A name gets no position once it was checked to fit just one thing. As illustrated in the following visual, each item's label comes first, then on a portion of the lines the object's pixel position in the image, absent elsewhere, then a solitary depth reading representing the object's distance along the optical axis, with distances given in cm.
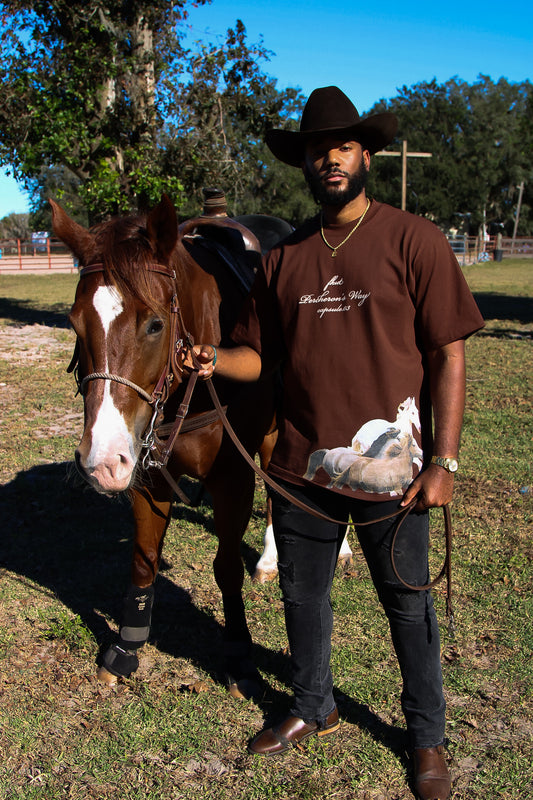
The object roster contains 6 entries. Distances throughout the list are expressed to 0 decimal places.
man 240
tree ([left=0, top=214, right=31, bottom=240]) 7719
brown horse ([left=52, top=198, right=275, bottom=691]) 240
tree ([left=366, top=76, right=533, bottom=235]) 5841
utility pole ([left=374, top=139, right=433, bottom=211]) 2275
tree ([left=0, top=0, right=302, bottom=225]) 1268
